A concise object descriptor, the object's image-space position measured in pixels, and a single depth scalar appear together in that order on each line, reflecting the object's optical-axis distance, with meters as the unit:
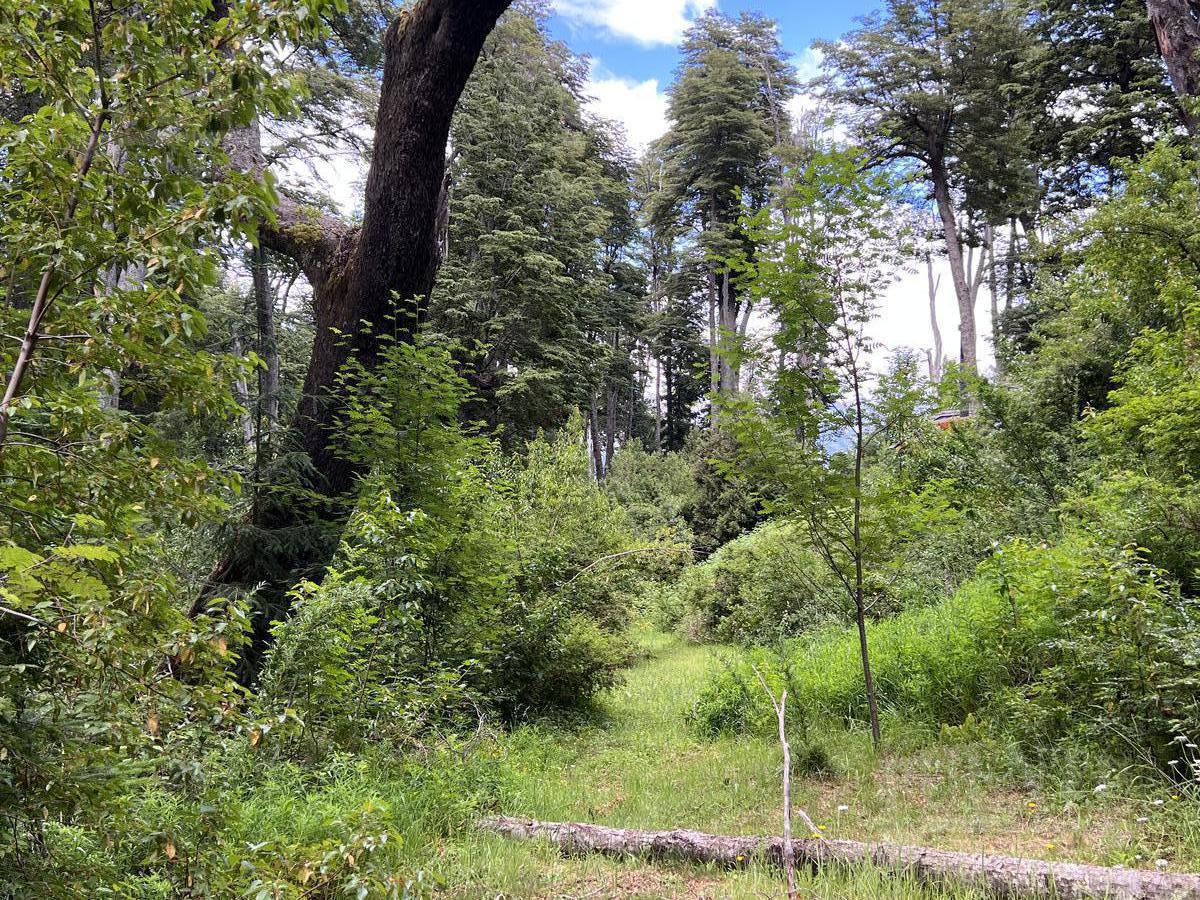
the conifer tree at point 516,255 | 18.22
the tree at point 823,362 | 5.06
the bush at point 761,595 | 9.64
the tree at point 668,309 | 31.72
